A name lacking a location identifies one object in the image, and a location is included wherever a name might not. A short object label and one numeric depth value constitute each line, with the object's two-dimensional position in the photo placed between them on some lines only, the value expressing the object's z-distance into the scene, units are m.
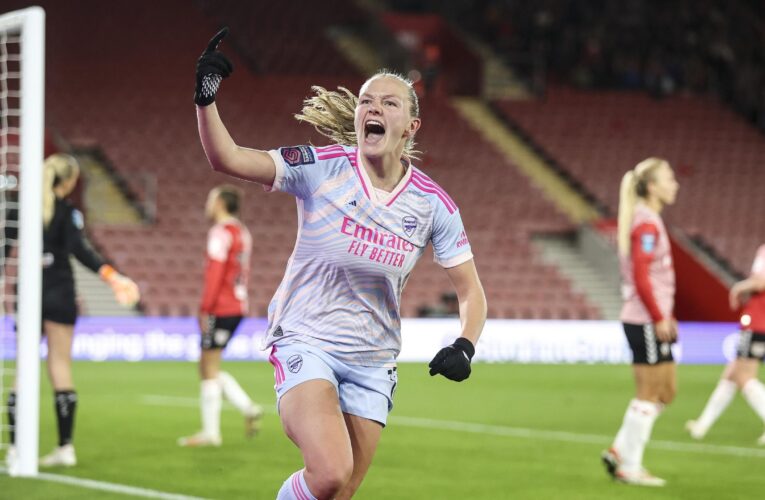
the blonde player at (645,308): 17.02
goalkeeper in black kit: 17.69
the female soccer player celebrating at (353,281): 9.89
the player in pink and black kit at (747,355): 21.94
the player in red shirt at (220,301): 20.55
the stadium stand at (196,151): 47.16
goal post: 16.52
